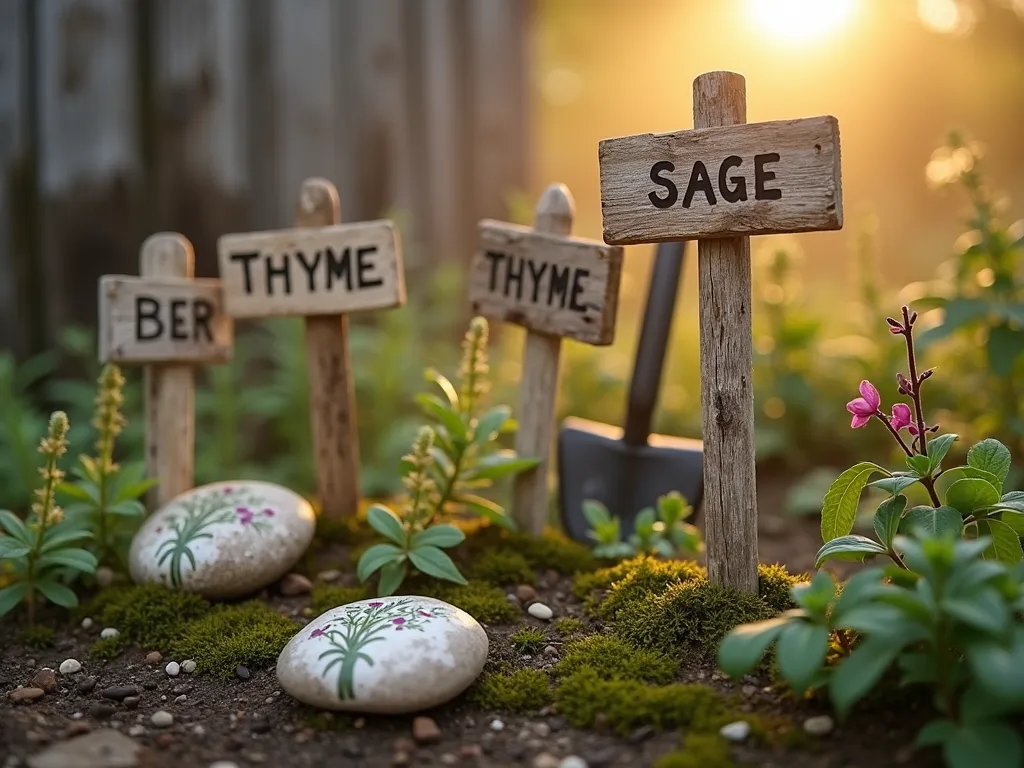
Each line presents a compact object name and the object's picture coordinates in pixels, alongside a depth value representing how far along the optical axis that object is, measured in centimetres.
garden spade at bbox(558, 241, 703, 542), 102
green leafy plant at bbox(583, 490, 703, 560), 95
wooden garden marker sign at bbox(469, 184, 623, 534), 95
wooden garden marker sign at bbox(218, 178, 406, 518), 99
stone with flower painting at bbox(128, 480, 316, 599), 91
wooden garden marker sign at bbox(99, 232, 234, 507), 100
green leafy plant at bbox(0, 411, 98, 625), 89
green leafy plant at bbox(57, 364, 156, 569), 95
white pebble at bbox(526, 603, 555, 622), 90
